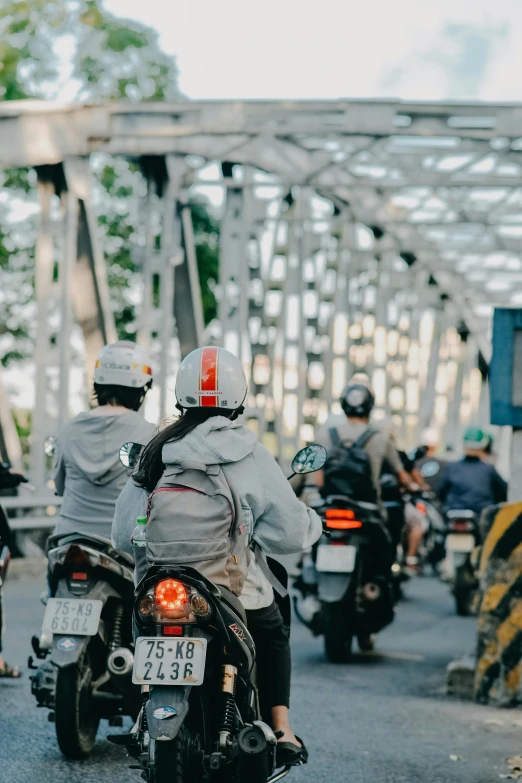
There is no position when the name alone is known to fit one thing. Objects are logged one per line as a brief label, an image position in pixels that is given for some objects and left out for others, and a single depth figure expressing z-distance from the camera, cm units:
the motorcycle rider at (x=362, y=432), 1753
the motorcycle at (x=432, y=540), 2958
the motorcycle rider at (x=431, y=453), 3449
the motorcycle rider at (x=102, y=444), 1165
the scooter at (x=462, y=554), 2336
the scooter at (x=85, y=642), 1070
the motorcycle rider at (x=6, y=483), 1369
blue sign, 1540
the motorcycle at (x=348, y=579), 1662
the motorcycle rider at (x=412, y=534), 2618
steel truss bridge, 2700
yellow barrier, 1389
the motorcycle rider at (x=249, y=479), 861
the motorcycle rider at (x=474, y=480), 2450
